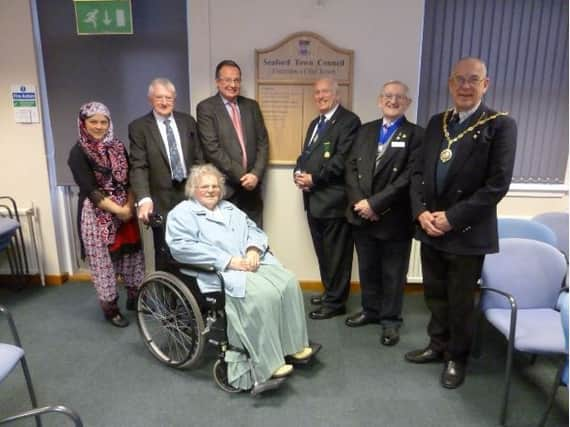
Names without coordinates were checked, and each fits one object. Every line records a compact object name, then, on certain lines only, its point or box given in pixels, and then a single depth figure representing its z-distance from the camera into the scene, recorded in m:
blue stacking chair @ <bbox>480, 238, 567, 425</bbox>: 2.04
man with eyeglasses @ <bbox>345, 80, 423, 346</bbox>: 2.35
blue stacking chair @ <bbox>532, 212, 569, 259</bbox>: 2.62
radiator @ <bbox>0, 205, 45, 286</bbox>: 3.22
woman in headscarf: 2.46
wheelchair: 2.01
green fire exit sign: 2.84
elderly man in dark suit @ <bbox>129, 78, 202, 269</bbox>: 2.54
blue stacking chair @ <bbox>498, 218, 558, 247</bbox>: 2.43
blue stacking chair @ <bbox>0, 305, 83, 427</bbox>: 1.24
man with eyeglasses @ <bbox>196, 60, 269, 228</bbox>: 2.67
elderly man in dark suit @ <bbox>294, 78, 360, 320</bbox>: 2.59
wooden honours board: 2.88
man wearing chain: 1.86
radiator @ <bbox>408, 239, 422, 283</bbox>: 3.13
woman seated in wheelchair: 1.97
